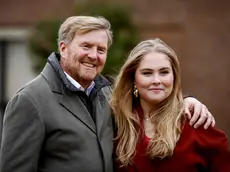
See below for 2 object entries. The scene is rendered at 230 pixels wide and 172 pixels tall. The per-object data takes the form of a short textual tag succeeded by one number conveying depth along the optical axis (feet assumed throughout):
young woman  19.95
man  19.08
